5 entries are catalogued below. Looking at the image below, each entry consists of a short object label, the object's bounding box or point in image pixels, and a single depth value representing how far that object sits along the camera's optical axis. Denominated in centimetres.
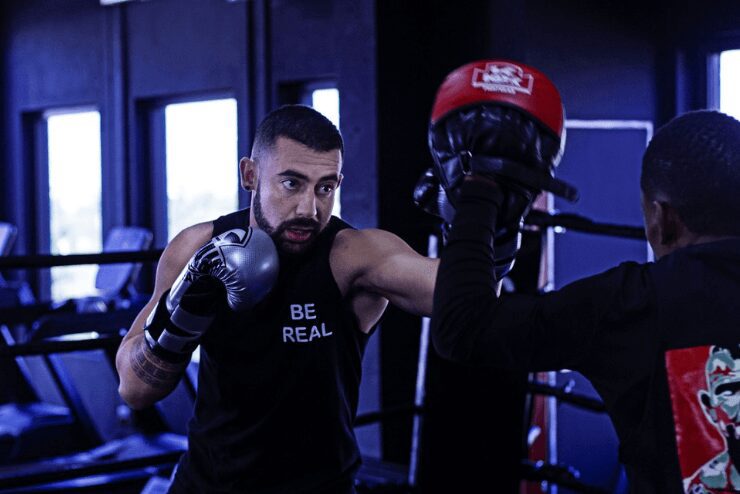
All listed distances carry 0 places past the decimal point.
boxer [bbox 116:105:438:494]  170
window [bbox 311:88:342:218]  490
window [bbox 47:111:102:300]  675
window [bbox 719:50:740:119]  450
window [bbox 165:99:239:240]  570
